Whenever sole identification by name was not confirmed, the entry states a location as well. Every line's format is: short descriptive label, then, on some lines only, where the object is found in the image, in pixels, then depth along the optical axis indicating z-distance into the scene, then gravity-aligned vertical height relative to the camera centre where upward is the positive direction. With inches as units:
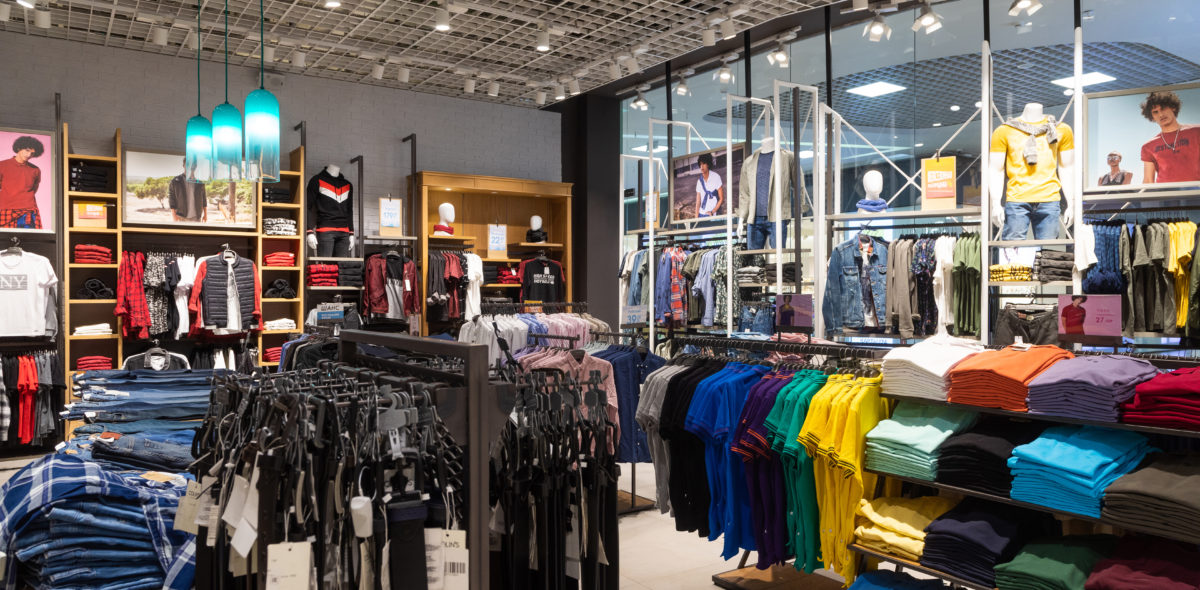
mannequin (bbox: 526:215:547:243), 341.4 +23.0
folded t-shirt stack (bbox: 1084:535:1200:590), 84.3 -32.2
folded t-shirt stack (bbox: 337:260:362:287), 295.7 +4.0
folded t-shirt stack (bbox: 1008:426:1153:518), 88.7 -21.5
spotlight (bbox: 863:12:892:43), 224.7 +74.2
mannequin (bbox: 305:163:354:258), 294.0 +28.1
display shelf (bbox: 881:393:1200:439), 85.0 -16.6
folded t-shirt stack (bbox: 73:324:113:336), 256.2 -14.4
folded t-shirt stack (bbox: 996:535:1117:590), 90.1 -33.6
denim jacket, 231.6 -1.3
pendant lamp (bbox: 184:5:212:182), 145.5 +25.6
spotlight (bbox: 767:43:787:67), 258.2 +76.1
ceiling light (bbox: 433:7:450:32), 235.1 +81.1
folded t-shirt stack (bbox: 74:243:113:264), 254.4 +10.8
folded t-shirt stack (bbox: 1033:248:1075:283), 192.7 +3.8
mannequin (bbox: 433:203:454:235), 315.6 +26.6
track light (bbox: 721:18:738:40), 243.9 +80.6
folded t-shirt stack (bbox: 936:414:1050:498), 98.0 -22.4
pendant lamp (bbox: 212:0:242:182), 136.6 +26.0
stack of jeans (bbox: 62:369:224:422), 105.2 -15.3
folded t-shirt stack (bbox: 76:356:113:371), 252.1 -25.1
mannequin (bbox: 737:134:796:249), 247.8 +28.8
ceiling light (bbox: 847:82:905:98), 267.4 +67.5
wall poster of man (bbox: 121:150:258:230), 264.2 +31.0
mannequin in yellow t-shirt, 198.2 +28.4
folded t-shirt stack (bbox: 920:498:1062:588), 96.7 -32.6
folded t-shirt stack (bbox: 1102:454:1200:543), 81.1 -23.4
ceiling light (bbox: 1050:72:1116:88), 225.9 +59.6
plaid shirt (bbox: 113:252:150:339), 253.6 -2.7
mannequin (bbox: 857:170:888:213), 228.4 +26.9
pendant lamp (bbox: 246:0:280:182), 133.3 +26.5
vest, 263.1 -1.7
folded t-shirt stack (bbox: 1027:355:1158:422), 89.9 -12.4
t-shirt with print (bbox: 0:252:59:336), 238.4 -1.6
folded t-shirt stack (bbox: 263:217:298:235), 285.1 +21.8
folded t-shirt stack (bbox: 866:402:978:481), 103.5 -21.2
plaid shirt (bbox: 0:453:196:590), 72.4 -20.9
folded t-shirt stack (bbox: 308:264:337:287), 289.4 +3.9
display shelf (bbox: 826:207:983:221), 208.1 +18.8
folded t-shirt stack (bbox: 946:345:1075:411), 97.7 -12.1
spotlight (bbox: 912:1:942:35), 218.1 +74.0
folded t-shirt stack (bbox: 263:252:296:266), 284.4 +9.6
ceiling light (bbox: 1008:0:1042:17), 202.4 +72.6
